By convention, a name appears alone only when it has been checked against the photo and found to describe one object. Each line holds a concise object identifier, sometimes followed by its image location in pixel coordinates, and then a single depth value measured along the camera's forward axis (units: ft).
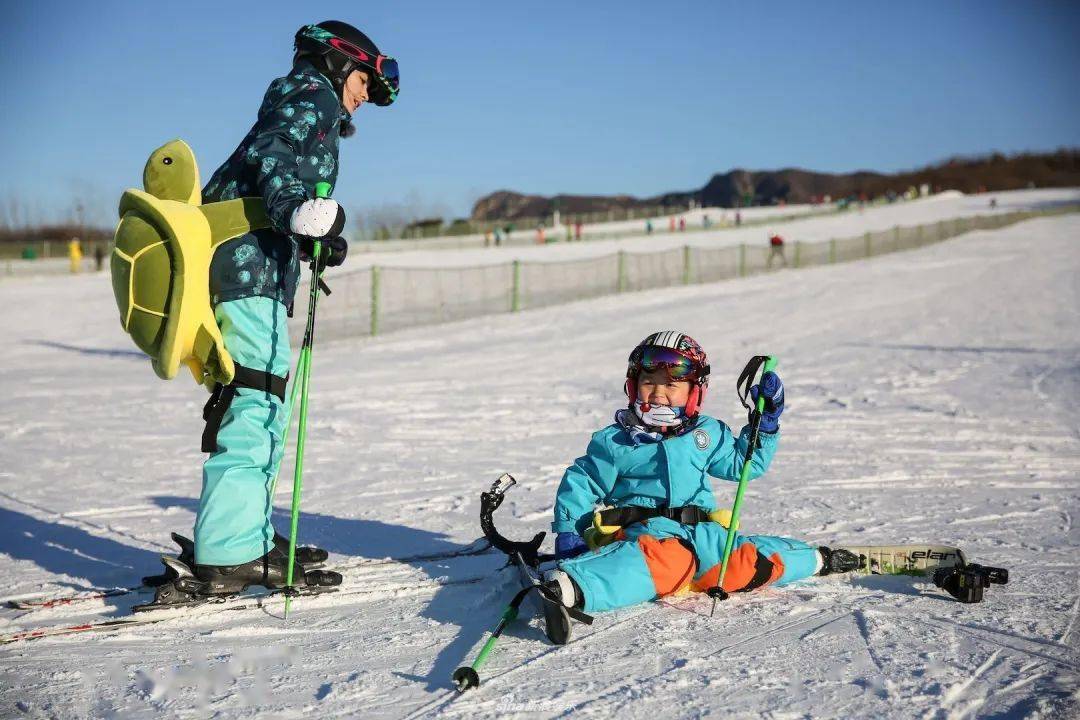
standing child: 11.67
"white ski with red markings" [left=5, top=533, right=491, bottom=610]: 12.07
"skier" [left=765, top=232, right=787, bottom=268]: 99.55
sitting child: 12.13
